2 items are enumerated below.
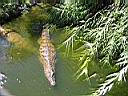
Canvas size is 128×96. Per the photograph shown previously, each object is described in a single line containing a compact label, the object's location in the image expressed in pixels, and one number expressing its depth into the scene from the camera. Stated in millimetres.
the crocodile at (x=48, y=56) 4876
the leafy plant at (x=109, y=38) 4727
